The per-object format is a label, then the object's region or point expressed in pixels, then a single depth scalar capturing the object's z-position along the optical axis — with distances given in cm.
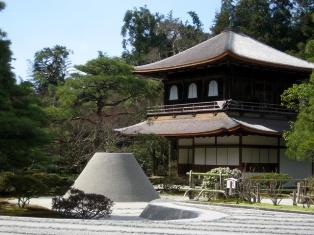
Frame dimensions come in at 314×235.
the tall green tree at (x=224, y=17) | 6116
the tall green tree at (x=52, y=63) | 5694
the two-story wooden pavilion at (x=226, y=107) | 3100
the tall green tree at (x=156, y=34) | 6241
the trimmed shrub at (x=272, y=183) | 2011
